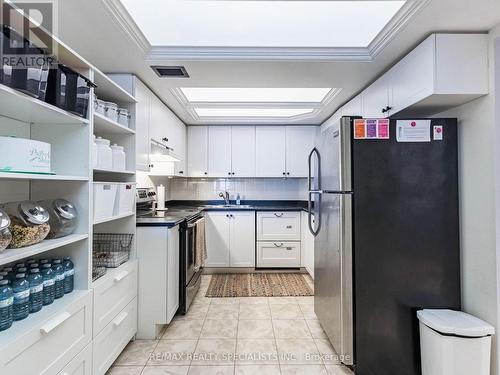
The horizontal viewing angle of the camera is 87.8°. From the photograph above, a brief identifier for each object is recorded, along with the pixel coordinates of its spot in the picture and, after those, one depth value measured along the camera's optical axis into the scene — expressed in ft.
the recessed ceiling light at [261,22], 4.98
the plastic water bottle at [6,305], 3.40
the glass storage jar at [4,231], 3.36
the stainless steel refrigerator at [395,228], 5.59
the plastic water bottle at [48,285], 4.17
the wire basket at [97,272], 5.36
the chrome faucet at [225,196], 14.14
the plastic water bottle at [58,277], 4.45
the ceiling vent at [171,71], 6.87
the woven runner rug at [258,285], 10.09
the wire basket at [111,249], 6.12
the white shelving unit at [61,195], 3.71
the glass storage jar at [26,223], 3.79
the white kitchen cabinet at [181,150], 11.68
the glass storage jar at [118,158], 6.17
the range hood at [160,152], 8.81
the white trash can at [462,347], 4.71
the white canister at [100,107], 5.59
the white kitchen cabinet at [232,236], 12.43
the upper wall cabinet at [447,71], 5.19
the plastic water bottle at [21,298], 3.67
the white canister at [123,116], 6.60
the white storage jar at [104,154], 5.55
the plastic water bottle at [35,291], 3.93
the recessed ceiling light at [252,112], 11.40
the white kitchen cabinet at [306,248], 11.22
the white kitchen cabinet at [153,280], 6.97
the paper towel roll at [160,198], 11.21
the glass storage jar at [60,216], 4.56
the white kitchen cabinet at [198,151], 13.48
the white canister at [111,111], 6.08
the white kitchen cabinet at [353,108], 8.80
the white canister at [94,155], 5.15
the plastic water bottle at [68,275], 4.68
